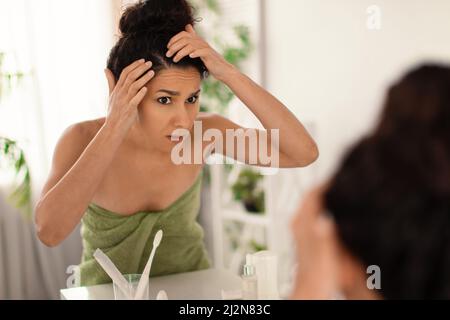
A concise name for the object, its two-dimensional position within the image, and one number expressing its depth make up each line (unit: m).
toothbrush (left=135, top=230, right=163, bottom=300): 0.76
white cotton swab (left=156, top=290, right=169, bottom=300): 0.75
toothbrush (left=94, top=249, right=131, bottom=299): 0.77
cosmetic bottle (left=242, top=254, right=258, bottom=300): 0.79
